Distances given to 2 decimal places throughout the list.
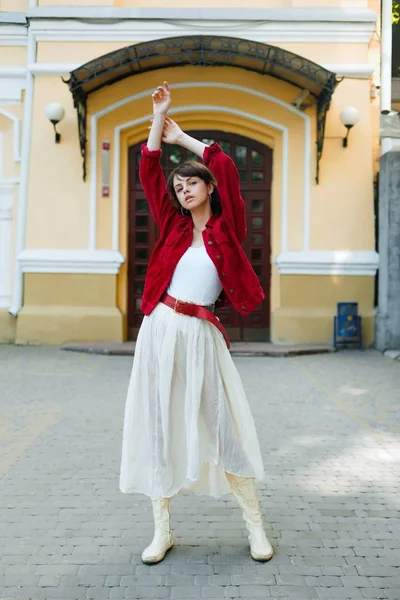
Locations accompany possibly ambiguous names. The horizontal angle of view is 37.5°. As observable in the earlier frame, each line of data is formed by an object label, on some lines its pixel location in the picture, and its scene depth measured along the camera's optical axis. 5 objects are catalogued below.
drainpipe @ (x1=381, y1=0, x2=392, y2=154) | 10.43
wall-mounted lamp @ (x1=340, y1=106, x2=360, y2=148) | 9.75
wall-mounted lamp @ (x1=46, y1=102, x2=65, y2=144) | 9.78
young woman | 2.79
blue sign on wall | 9.80
